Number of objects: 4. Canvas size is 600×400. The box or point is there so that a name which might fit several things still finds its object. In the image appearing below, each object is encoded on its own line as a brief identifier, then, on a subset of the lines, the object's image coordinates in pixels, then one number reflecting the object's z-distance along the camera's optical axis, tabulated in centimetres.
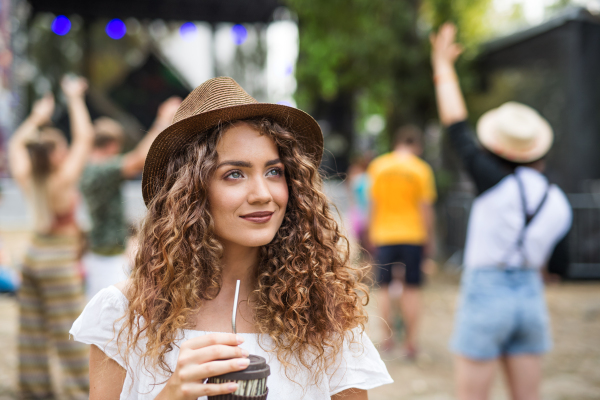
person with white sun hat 261
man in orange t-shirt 511
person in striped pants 381
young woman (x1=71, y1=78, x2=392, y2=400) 139
